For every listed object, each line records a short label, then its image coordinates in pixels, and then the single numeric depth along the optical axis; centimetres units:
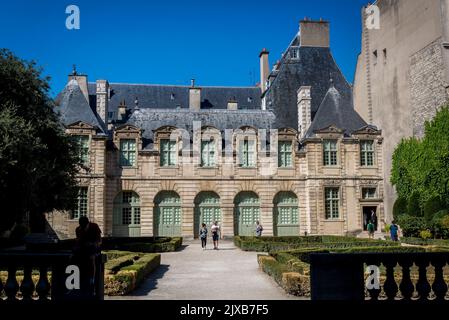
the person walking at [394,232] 2647
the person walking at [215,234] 2606
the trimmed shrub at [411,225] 2792
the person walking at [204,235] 2603
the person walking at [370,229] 3079
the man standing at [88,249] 726
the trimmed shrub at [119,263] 1400
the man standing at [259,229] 3158
